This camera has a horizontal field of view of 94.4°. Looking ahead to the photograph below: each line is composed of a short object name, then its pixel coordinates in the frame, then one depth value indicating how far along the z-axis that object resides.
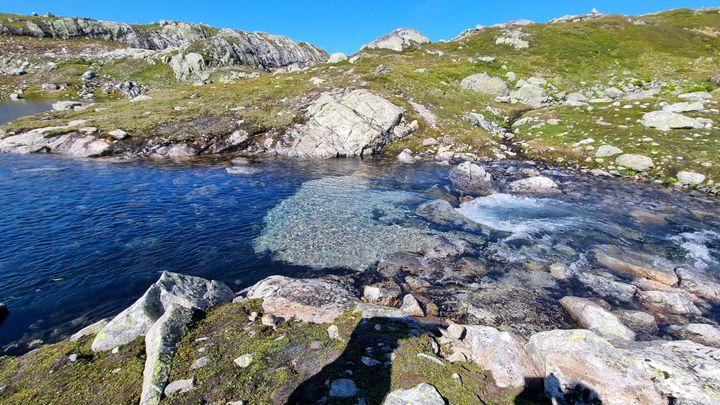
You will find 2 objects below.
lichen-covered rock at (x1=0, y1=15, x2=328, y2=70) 141.50
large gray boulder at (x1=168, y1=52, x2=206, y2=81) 116.67
